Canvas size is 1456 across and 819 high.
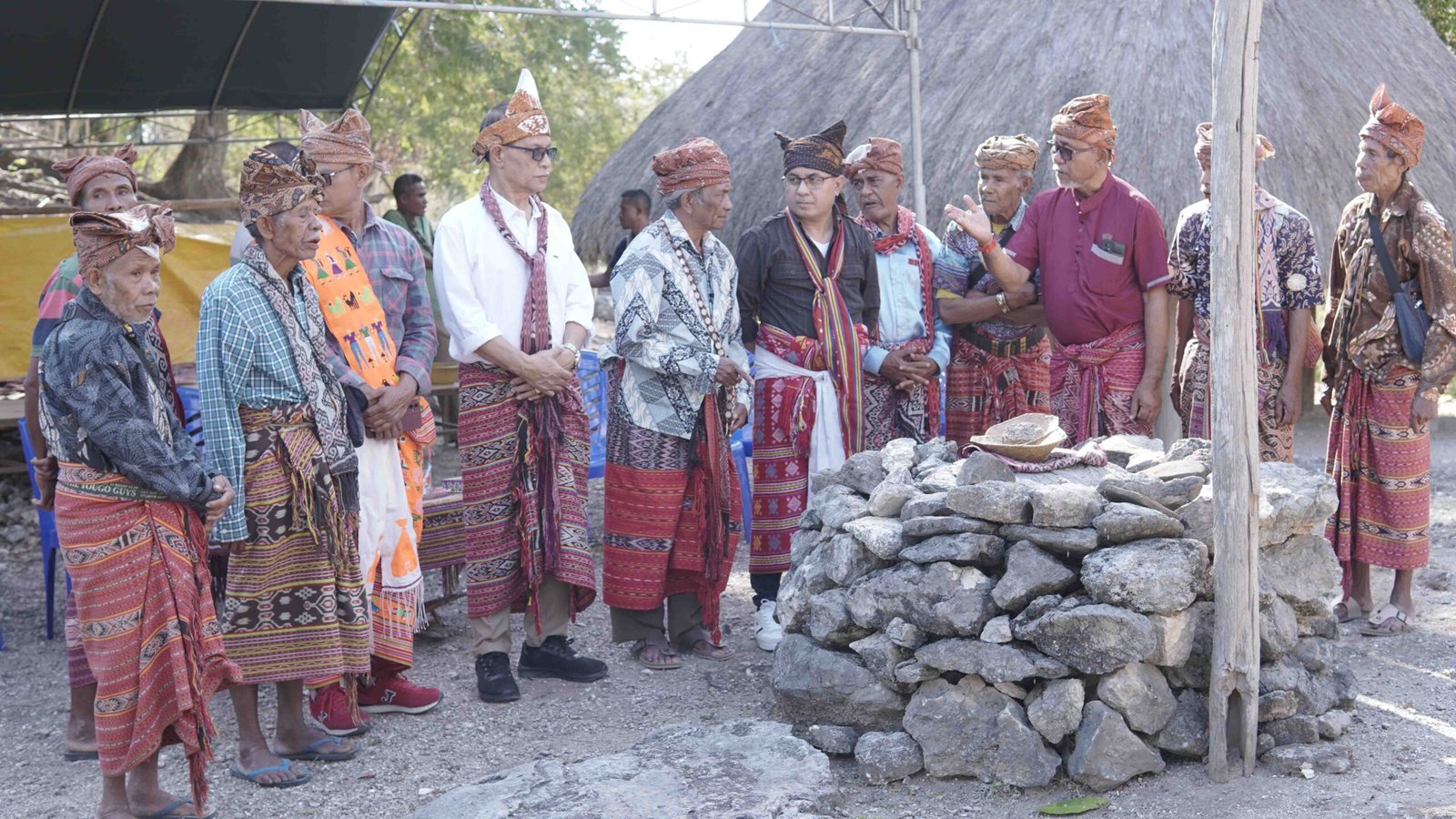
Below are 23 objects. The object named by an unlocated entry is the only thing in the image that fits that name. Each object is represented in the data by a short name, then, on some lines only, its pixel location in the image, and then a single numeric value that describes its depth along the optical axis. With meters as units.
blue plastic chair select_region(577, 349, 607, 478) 6.92
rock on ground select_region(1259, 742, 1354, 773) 3.64
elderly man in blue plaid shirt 3.73
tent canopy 8.82
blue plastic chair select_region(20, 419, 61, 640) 5.23
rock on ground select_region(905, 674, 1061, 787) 3.63
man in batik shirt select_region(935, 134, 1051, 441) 5.23
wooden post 3.49
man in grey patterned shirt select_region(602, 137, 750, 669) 4.66
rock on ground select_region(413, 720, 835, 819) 3.39
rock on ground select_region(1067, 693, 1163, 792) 3.57
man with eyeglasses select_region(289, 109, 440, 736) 4.16
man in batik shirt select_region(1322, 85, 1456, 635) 4.79
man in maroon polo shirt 4.90
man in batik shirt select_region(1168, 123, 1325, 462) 4.90
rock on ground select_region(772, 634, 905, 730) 3.90
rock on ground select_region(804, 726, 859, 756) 3.90
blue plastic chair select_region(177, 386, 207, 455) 5.57
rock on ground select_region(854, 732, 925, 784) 3.75
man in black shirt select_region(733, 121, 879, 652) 4.91
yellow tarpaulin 8.02
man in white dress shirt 4.39
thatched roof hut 8.27
